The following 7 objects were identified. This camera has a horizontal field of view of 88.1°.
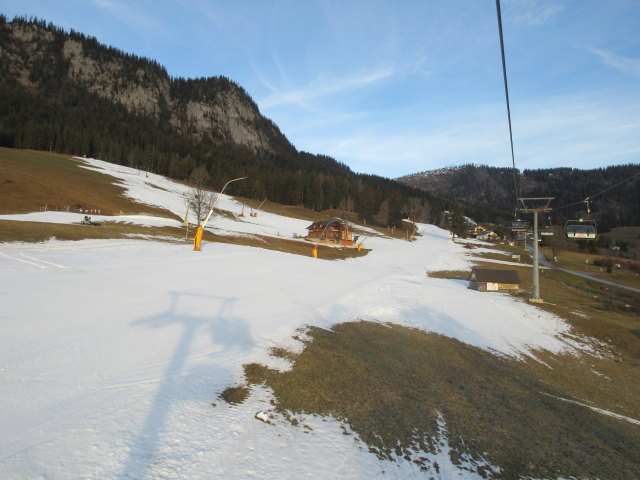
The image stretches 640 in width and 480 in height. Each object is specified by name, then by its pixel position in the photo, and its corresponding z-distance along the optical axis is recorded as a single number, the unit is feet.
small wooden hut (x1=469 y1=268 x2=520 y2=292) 109.50
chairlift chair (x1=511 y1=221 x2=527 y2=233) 148.31
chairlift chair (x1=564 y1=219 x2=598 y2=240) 105.70
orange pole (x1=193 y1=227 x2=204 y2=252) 97.09
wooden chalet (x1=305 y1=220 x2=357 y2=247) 246.76
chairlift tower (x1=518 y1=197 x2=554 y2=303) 91.35
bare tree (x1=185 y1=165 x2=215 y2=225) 166.50
